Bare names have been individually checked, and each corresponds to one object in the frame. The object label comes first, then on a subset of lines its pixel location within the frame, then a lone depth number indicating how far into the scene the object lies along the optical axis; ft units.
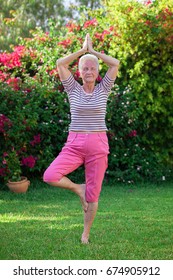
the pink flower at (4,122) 25.49
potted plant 25.36
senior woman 14.71
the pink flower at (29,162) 26.32
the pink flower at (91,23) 31.48
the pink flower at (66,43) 30.78
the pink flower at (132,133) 29.12
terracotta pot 25.18
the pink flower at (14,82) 28.02
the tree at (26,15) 77.71
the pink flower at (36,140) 26.84
